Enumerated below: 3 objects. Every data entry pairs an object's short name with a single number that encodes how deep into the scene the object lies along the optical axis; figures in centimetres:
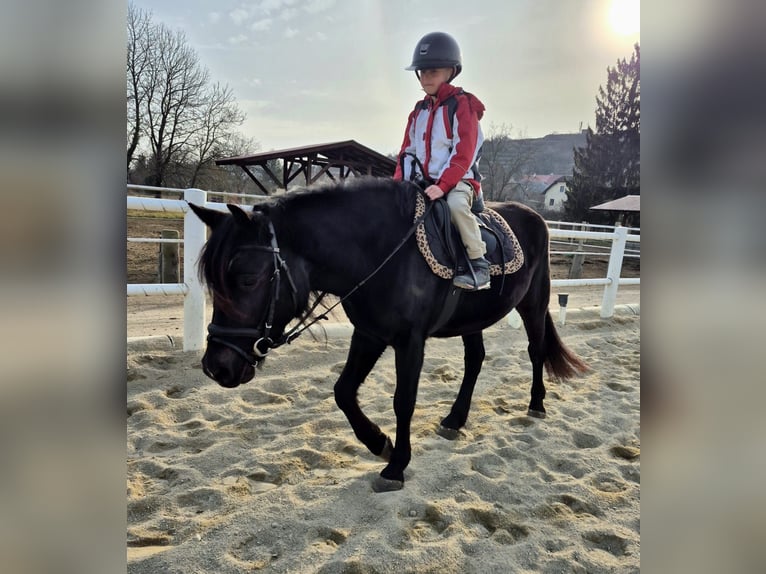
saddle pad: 266
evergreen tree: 2753
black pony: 218
